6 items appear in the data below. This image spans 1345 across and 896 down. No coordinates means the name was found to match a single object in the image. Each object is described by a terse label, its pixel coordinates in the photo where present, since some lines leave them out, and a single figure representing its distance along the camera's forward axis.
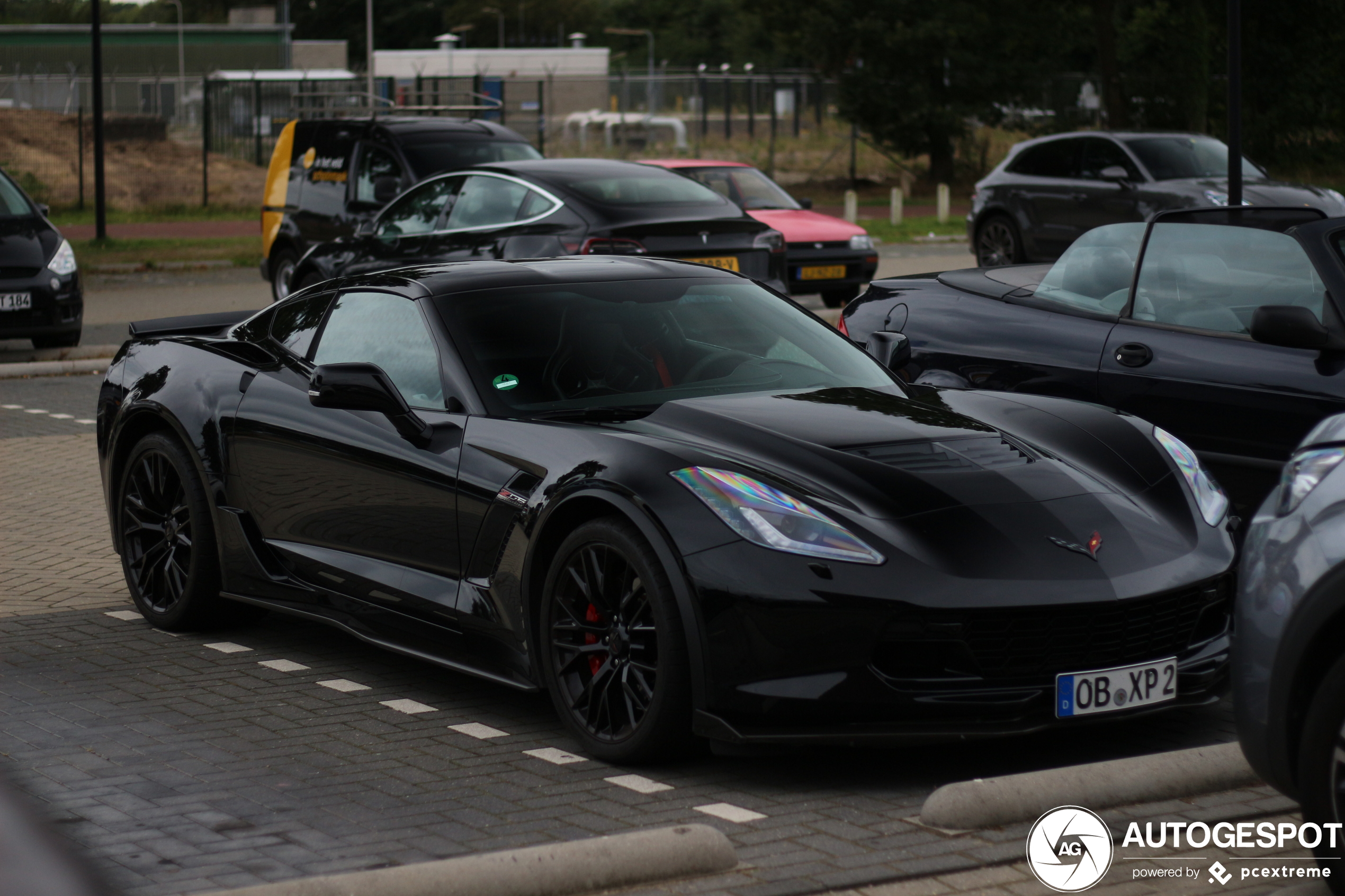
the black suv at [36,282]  15.84
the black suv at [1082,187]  19.59
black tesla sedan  13.69
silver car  3.75
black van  17.69
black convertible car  6.87
